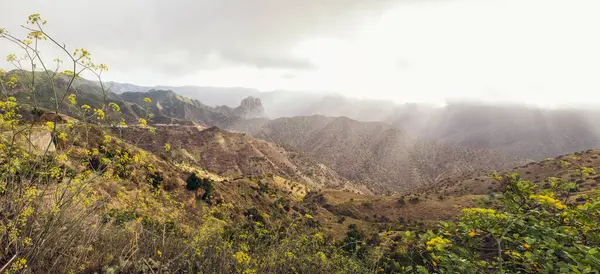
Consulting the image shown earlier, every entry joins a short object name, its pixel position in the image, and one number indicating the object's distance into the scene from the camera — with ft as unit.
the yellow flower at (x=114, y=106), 16.17
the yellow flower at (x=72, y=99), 15.62
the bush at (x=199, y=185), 87.85
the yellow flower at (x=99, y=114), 16.61
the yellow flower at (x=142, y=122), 18.56
